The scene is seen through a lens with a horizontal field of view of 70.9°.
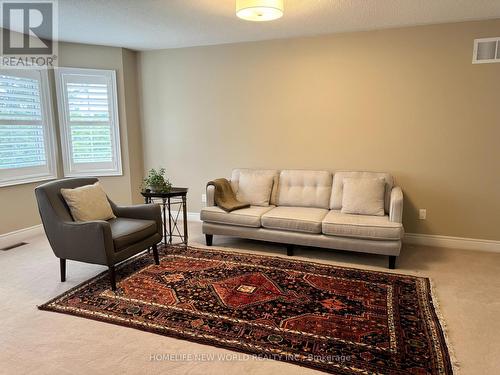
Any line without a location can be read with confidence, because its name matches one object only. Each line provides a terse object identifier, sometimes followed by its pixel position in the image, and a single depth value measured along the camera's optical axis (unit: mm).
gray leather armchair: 2861
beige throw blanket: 4006
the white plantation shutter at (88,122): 4730
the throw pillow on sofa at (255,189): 4238
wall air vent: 3592
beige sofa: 3369
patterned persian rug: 2109
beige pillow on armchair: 3125
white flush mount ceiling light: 2557
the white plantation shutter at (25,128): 4137
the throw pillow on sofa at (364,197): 3719
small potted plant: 3768
